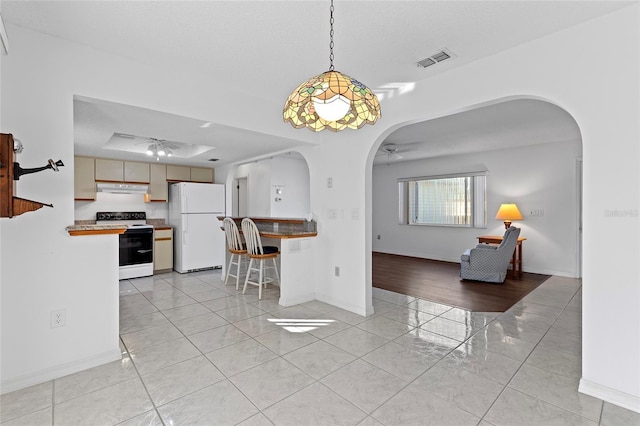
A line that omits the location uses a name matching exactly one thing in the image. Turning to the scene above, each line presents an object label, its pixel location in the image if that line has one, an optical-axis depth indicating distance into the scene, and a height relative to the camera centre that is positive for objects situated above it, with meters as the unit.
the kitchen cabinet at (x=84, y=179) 4.96 +0.51
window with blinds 6.48 +0.24
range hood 5.16 +0.40
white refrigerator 5.52 -0.27
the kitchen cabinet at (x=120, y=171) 5.16 +0.70
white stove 5.03 -0.65
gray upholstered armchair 4.85 -0.81
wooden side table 5.57 -0.80
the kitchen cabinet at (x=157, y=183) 5.67 +0.52
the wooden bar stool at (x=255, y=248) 3.98 -0.50
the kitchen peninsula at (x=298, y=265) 3.73 -0.69
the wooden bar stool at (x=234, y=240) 4.33 -0.44
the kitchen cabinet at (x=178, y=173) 5.87 +0.74
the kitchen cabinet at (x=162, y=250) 5.50 -0.74
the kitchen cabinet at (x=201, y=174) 6.19 +0.75
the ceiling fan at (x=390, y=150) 5.50 +1.20
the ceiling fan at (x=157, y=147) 4.68 +1.02
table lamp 5.62 -0.04
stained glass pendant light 1.47 +0.56
